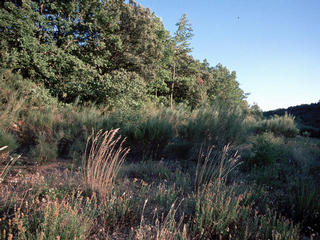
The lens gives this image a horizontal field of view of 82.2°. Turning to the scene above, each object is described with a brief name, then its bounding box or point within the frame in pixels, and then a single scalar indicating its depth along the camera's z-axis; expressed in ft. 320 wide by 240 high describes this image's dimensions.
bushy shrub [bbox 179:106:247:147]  17.79
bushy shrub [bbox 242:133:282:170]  15.48
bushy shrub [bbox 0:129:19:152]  14.73
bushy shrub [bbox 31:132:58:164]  15.02
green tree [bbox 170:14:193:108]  70.64
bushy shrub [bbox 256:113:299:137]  36.37
